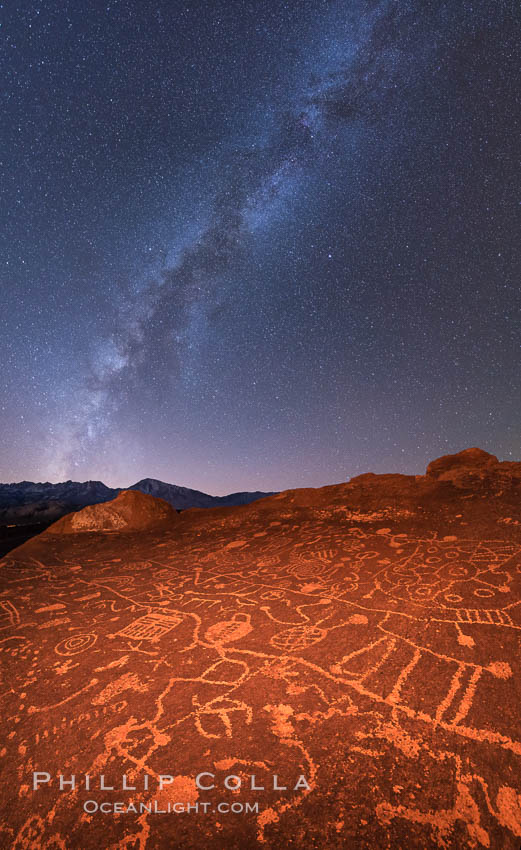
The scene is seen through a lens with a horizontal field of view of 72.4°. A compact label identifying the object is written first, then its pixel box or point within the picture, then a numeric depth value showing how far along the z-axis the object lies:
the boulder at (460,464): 6.08
